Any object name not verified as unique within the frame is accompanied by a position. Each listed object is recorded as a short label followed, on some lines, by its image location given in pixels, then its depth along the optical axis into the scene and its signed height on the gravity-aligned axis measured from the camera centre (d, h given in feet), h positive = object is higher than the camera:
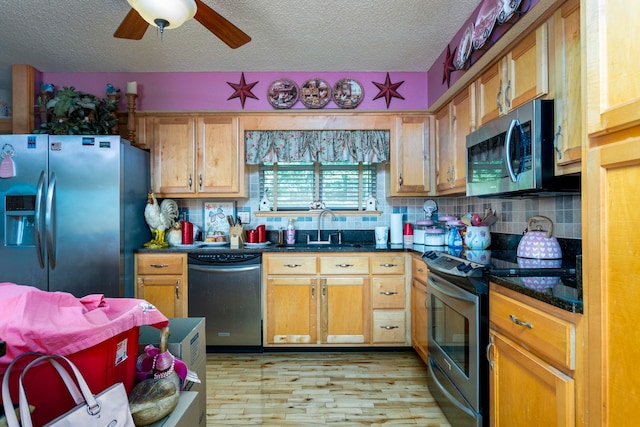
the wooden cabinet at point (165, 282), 10.16 -1.89
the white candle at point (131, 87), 10.52 +3.75
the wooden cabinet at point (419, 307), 9.04 -2.49
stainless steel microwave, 5.48 +0.97
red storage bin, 2.23 -1.12
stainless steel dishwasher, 10.14 -2.38
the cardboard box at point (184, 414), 2.86 -1.66
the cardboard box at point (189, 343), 3.98 -1.49
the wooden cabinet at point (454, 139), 8.61 +1.99
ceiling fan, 5.52 +3.51
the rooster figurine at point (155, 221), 10.56 -0.18
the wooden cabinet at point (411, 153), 11.10 +1.88
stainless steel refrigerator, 8.93 +0.09
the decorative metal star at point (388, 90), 11.03 +3.82
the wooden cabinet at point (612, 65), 2.77 +1.21
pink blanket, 2.20 -0.73
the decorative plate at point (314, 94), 11.02 +3.69
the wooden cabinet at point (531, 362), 3.80 -1.79
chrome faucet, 11.96 -0.09
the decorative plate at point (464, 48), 7.68 +3.63
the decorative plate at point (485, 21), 6.44 +3.59
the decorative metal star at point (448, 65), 8.97 +3.77
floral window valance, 11.13 +2.14
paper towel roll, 11.40 -0.48
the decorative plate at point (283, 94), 10.98 +3.68
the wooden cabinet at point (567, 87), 4.99 +1.82
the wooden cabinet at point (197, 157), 10.98 +1.77
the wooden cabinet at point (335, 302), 10.16 -2.49
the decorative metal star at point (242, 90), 10.97 +3.81
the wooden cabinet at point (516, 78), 5.70 +2.46
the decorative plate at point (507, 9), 5.69 +3.31
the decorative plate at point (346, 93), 11.03 +3.72
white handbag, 1.91 -1.18
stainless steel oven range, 5.53 -2.20
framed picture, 12.00 -0.04
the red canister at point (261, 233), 11.66 -0.60
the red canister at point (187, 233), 11.38 -0.57
